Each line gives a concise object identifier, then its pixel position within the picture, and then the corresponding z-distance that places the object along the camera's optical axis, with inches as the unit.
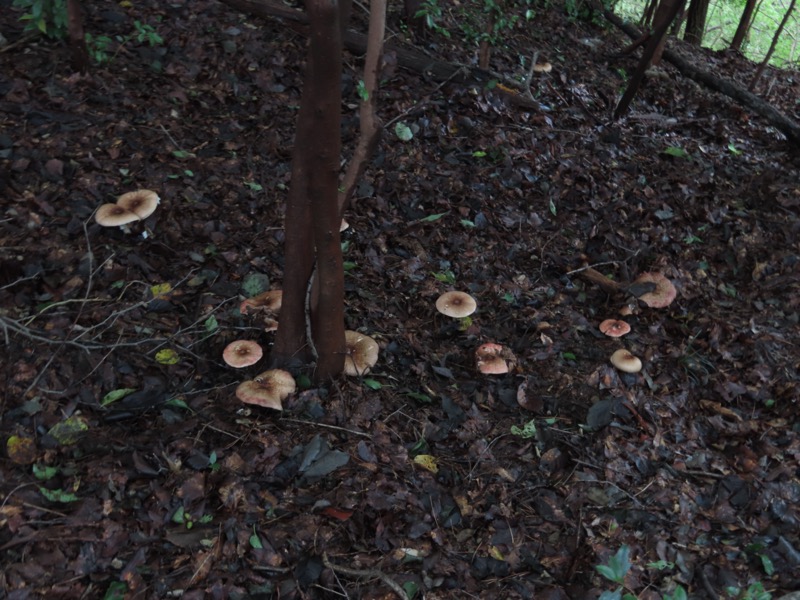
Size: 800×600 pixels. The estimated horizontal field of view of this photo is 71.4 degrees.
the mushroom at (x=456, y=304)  171.5
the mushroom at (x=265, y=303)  157.6
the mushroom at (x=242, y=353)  143.2
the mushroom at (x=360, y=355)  150.0
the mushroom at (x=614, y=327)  178.1
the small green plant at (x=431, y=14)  267.9
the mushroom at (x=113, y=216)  161.8
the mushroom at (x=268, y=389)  133.3
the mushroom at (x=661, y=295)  186.2
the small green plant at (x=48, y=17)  186.1
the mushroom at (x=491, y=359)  160.7
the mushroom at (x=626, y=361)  165.0
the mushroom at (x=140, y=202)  166.0
